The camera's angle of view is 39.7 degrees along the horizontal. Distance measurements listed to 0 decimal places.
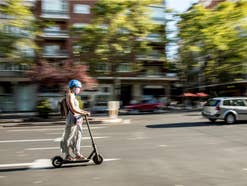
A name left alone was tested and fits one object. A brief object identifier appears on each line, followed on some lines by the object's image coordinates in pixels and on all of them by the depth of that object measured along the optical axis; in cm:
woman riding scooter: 699
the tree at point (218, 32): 2753
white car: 1722
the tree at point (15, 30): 2219
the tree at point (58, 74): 2145
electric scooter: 703
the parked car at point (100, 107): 3459
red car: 3341
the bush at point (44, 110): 2300
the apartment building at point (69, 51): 4088
